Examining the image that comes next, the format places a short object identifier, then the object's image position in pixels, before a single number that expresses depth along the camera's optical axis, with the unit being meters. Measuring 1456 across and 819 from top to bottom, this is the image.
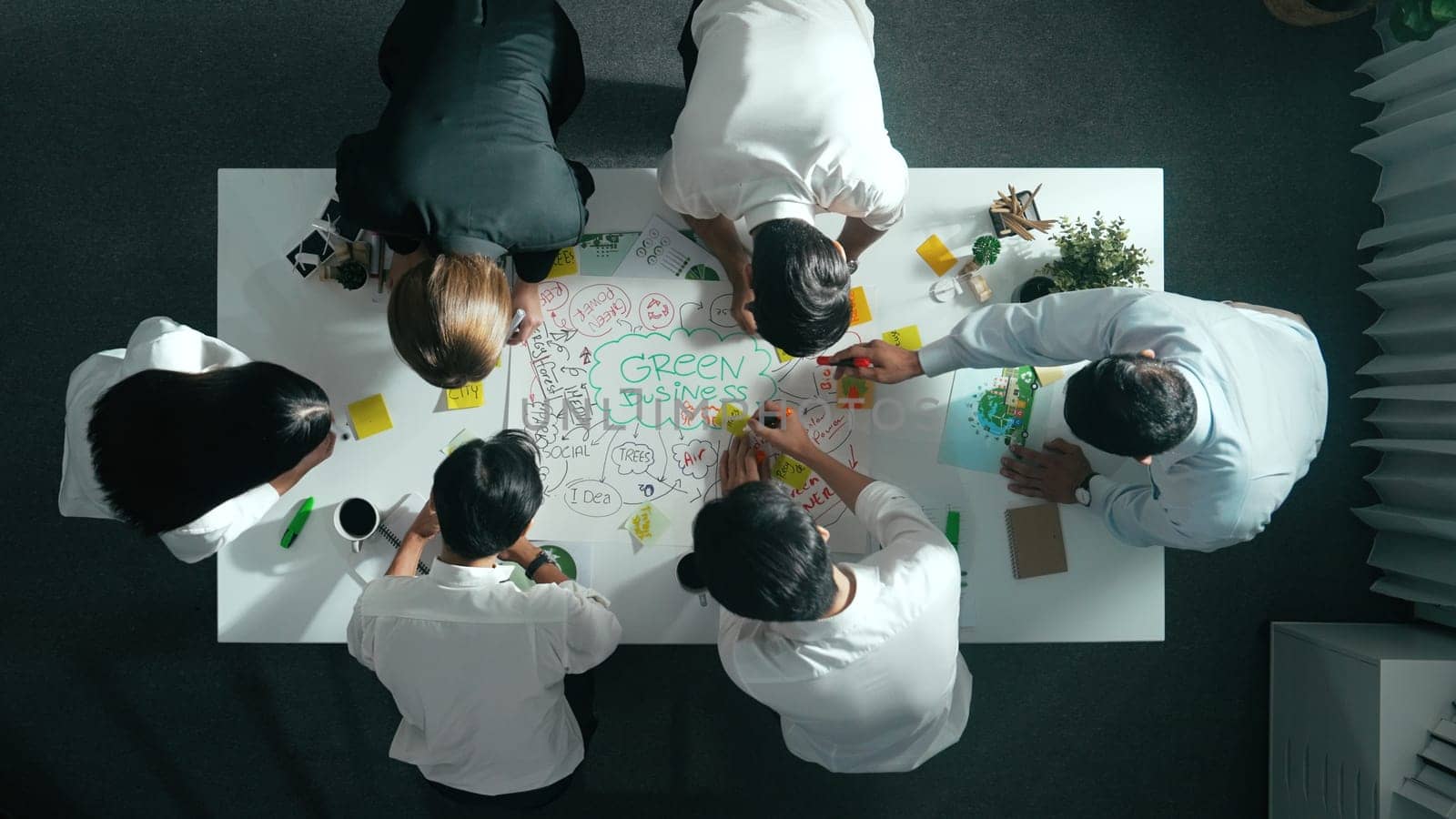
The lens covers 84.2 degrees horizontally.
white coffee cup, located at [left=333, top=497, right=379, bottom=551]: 1.70
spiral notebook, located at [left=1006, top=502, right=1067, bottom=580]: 1.76
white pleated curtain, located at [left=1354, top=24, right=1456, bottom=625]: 2.11
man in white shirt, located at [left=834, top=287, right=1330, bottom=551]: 1.42
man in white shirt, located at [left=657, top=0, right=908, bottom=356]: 1.47
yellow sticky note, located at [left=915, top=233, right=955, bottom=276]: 1.80
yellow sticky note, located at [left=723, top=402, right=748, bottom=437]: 1.78
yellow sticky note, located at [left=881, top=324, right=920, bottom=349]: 1.79
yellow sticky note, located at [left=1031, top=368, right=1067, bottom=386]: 1.80
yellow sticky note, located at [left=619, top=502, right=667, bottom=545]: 1.75
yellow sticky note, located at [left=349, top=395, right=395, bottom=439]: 1.74
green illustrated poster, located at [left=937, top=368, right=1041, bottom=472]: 1.78
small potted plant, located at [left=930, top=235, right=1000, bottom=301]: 1.76
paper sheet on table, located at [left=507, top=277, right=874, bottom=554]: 1.75
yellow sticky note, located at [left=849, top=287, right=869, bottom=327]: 1.78
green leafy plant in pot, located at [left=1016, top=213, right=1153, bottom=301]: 1.72
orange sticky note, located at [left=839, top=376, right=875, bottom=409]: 1.78
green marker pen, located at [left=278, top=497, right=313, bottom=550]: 1.71
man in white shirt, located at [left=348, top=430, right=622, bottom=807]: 1.47
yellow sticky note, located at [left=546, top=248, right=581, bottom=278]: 1.78
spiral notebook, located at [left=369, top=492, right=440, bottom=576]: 1.74
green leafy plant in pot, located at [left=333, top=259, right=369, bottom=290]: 1.72
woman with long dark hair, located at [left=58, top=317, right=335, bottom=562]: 1.39
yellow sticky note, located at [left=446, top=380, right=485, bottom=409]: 1.74
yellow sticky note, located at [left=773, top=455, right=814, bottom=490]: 1.77
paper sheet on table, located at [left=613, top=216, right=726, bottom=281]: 1.78
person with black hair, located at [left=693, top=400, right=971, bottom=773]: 1.30
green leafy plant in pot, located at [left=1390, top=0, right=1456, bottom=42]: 1.87
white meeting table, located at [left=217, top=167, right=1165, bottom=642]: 1.73
